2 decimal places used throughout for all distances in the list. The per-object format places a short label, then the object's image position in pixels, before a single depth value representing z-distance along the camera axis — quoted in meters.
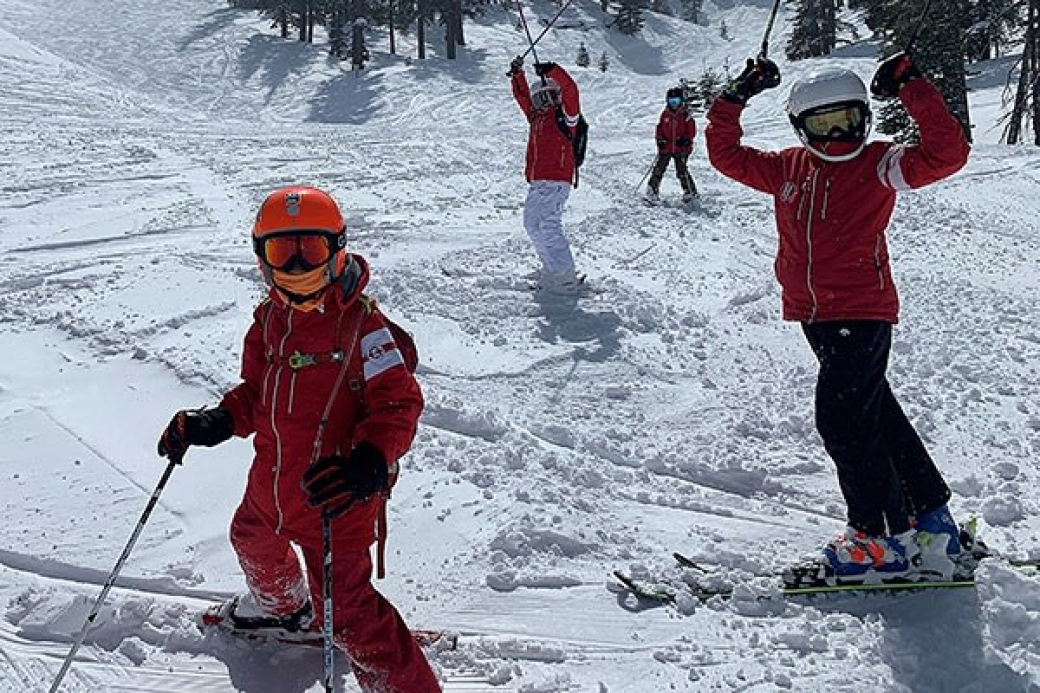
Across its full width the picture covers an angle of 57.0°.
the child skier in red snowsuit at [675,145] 11.73
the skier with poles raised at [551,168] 7.68
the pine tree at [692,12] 62.00
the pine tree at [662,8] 58.00
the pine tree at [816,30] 34.25
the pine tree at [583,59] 40.06
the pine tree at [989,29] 19.34
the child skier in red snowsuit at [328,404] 2.84
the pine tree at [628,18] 48.91
